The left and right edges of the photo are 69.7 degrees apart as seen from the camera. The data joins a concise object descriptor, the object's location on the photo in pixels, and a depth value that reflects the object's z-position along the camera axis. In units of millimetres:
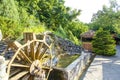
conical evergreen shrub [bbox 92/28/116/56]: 6041
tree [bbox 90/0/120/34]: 8093
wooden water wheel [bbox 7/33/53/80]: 2804
